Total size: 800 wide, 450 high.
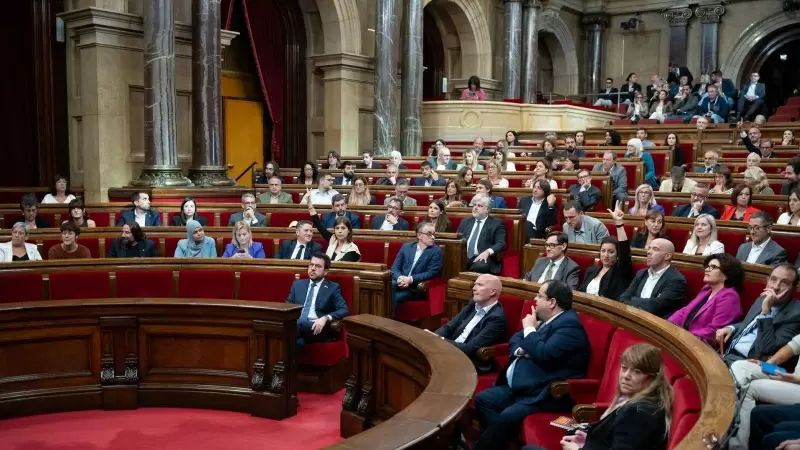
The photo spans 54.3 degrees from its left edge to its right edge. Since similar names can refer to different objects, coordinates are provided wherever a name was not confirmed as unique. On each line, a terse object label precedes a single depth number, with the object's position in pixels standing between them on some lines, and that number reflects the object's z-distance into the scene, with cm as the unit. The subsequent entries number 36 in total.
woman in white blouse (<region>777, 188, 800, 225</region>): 520
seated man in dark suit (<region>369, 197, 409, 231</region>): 629
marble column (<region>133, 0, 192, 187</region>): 849
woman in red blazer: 561
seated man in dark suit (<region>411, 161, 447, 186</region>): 825
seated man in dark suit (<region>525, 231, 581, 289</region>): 461
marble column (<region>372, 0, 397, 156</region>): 1148
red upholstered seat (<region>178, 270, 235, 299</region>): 483
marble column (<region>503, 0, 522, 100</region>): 1509
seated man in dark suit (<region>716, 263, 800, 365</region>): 324
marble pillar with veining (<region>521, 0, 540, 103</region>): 1531
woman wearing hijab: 561
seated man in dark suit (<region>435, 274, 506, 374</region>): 365
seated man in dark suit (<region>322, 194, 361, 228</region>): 646
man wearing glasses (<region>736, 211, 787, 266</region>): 446
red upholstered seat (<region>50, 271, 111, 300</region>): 461
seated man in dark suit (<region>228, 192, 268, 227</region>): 663
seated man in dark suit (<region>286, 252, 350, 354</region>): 443
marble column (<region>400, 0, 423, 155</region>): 1209
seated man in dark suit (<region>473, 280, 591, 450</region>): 309
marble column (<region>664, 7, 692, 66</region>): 1734
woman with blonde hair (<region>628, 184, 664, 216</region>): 605
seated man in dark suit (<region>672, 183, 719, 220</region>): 579
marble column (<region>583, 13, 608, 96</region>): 1841
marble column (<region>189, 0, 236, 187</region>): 892
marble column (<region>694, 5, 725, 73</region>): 1697
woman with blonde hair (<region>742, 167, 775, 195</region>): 654
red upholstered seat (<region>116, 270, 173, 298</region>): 477
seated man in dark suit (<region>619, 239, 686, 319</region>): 398
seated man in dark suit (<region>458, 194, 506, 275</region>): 572
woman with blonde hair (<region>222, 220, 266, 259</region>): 554
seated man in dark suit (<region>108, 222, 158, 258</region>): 569
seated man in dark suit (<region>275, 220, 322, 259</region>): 549
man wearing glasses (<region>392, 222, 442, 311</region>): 533
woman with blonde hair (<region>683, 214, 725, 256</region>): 469
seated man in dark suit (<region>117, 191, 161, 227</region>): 685
